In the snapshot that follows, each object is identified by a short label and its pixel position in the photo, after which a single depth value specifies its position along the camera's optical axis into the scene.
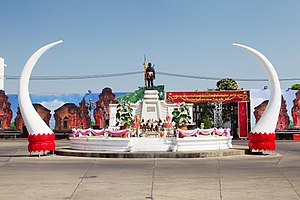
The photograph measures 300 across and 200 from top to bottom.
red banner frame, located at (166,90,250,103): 40.59
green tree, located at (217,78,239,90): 67.25
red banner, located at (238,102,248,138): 40.41
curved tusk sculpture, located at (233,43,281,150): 19.36
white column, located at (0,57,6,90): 65.51
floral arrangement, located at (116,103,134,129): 22.47
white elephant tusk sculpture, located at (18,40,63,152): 18.92
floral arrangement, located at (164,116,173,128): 22.22
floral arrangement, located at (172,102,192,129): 23.04
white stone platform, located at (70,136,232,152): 19.19
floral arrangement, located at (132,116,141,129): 22.12
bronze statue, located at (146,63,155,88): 27.11
